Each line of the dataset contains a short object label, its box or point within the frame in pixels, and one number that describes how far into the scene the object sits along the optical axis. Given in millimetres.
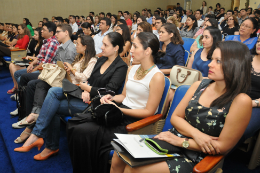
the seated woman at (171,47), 2609
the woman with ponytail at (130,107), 1516
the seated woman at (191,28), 4922
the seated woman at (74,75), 2289
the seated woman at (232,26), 4558
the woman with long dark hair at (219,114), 1078
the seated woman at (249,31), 2918
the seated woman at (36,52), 3666
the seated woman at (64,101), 1995
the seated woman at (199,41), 2981
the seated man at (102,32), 4254
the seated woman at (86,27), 5061
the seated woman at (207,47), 2285
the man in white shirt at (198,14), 7017
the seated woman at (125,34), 3880
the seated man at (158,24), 4375
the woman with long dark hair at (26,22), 8208
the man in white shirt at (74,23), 8648
